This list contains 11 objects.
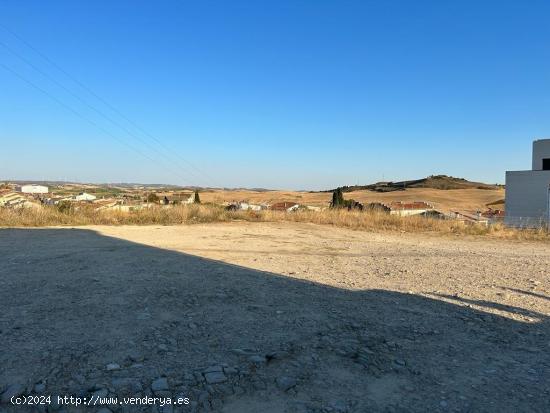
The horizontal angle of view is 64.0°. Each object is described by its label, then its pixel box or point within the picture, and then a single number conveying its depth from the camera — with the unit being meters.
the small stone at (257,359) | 3.64
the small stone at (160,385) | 3.08
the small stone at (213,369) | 3.40
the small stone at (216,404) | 2.92
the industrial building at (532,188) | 36.25
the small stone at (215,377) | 3.24
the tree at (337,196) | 46.49
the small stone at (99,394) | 2.95
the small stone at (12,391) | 2.91
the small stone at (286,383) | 3.23
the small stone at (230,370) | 3.40
